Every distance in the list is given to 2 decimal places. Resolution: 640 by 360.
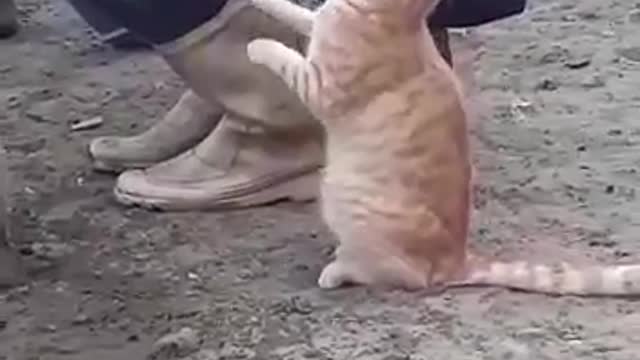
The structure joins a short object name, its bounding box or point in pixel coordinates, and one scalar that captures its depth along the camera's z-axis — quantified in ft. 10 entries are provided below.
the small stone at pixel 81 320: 6.27
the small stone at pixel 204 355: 5.90
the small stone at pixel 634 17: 10.60
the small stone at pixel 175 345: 5.95
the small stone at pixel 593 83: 9.21
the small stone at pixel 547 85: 9.24
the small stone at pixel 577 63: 9.59
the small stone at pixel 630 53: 9.77
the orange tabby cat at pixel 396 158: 6.23
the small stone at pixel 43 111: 8.93
